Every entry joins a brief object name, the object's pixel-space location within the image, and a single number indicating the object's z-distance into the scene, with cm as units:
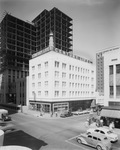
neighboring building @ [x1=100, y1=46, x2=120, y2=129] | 2597
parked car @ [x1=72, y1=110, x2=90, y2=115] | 4088
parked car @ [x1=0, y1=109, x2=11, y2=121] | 3057
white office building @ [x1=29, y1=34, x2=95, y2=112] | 4267
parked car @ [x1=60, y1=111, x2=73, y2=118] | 3671
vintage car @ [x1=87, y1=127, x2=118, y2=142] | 1725
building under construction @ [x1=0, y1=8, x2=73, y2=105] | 7550
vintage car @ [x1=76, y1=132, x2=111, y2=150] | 1427
